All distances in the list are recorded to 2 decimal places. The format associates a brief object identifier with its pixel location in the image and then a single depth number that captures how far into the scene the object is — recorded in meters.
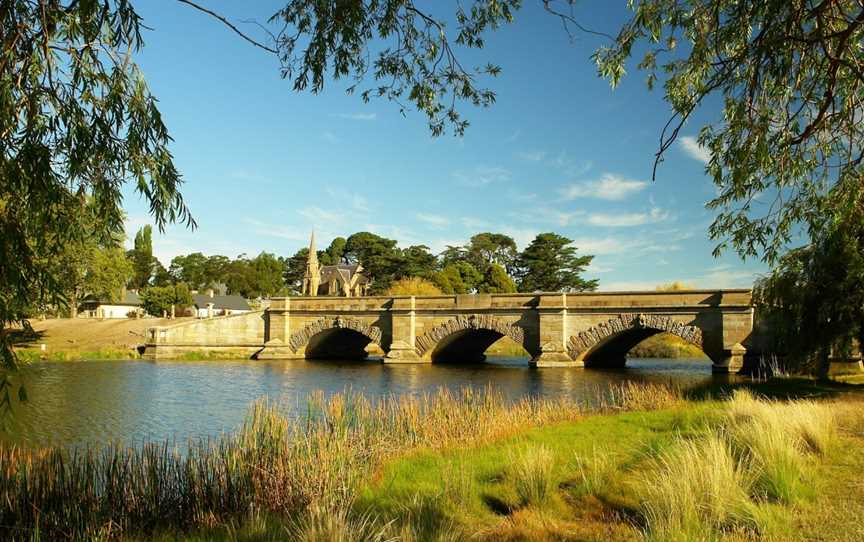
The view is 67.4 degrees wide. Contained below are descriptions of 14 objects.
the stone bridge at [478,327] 27.64
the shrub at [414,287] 52.50
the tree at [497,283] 63.16
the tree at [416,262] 65.56
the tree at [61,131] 4.74
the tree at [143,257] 82.12
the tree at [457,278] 60.69
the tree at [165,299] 66.94
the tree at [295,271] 86.12
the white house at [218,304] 72.69
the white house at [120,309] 69.62
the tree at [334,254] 86.38
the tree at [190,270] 92.19
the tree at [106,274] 40.16
